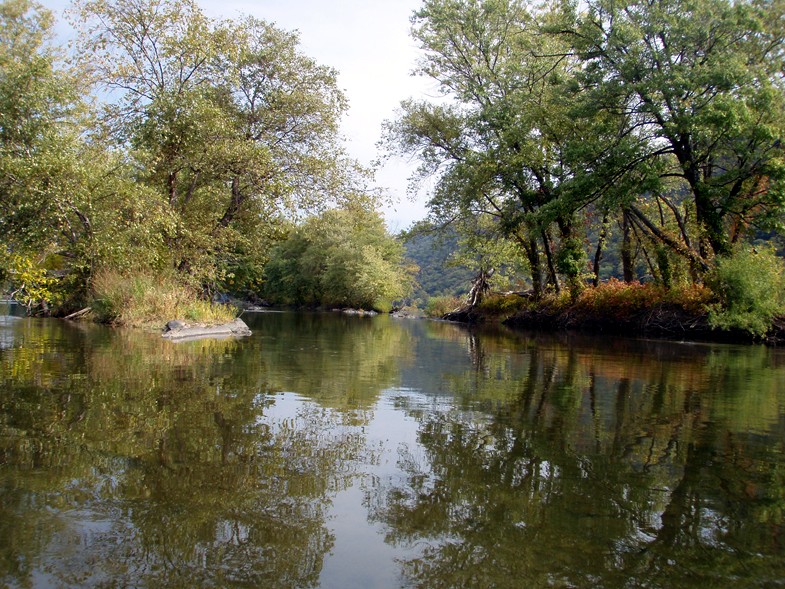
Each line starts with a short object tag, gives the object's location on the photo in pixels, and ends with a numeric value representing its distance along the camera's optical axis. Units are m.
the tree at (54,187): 14.42
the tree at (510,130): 23.25
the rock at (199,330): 15.09
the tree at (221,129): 19.41
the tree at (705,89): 18.95
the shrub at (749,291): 18.70
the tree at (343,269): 56.00
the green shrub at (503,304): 36.31
